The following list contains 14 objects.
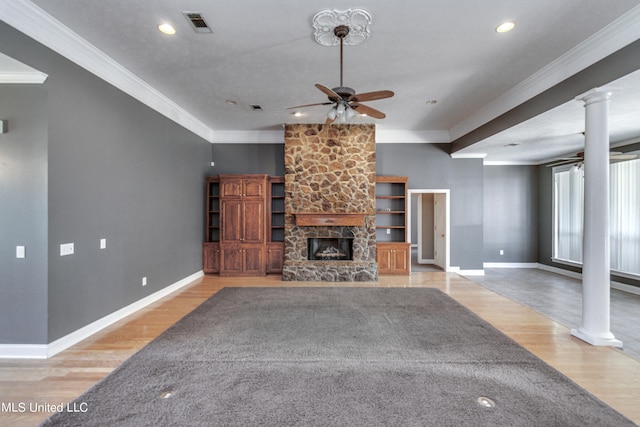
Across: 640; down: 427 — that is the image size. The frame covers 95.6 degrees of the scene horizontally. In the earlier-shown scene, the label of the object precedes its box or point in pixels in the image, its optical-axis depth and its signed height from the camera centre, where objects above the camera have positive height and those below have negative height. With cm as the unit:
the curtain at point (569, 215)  723 +4
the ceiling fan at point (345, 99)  333 +138
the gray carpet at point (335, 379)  211 -145
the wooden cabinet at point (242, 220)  675 -10
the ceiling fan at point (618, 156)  515 +108
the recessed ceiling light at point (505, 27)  304 +202
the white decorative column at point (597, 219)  331 -3
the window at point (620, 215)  574 +3
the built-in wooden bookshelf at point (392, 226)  698 -25
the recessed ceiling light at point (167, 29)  310 +203
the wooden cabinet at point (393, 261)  698 -108
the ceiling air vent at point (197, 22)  291 +202
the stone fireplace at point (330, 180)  674 +84
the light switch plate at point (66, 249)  320 -37
